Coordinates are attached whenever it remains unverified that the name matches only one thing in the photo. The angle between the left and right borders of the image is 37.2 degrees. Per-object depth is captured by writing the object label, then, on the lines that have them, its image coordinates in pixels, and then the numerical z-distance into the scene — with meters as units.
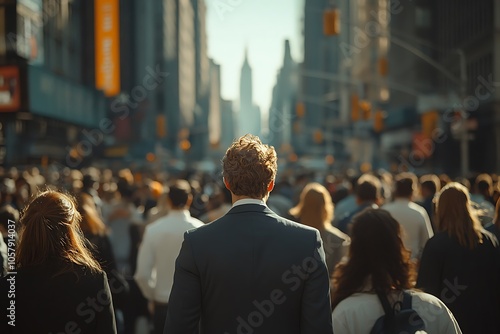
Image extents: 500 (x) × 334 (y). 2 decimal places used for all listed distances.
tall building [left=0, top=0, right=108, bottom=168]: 26.95
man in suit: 3.67
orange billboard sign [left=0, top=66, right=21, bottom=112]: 26.06
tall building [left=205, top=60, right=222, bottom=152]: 84.69
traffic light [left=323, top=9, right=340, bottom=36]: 20.02
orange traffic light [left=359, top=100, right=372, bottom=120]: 36.50
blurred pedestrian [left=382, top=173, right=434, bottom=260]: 7.96
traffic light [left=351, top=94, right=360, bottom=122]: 43.30
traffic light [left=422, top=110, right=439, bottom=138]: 32.16
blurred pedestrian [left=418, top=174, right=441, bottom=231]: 9.98
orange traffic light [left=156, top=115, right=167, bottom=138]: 57.94
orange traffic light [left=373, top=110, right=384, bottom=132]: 38.78
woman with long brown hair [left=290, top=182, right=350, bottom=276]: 7.37
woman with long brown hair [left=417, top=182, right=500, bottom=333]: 5.61
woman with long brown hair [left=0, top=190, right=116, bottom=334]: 3.94
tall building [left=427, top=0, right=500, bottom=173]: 38.84
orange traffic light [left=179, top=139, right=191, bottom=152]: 50.66
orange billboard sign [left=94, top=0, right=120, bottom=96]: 53.59
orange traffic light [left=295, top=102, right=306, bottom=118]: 47.75
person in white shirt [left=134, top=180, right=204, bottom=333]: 7.13
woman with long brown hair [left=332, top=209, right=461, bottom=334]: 3.79
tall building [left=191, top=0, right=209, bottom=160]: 177.50
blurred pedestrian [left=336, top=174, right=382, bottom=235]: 8.48
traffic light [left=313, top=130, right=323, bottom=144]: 66.07
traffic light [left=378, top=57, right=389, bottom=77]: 28.28
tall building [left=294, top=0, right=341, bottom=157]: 180.38
